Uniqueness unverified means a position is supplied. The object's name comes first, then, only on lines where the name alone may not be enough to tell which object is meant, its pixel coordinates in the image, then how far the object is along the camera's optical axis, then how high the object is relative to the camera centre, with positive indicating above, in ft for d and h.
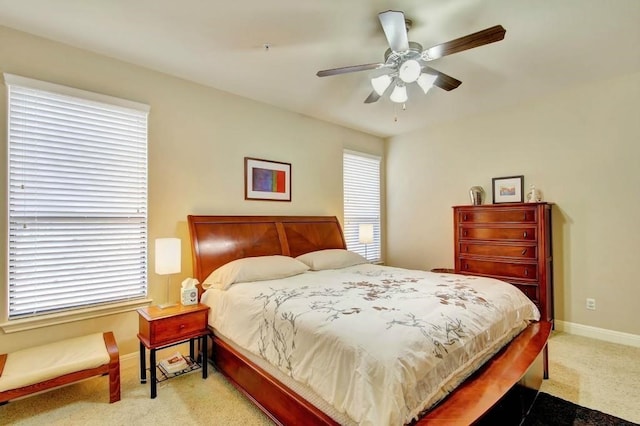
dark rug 6.81 -4.44
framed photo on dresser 13.24 +1.08
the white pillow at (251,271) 9.48 -1.72
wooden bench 6.61 -3.28
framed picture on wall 12.46 +1.47
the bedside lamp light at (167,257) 9.08 -1.15
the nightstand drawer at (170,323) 8.11 -2.86
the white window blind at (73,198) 8.06 +0.52
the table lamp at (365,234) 15.69 -0.92
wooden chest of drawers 11.61 -1.22
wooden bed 5.34 -3.05
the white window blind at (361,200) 16.48 +0.80
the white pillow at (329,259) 11.97 -1.68
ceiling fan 6.36 +3.62
